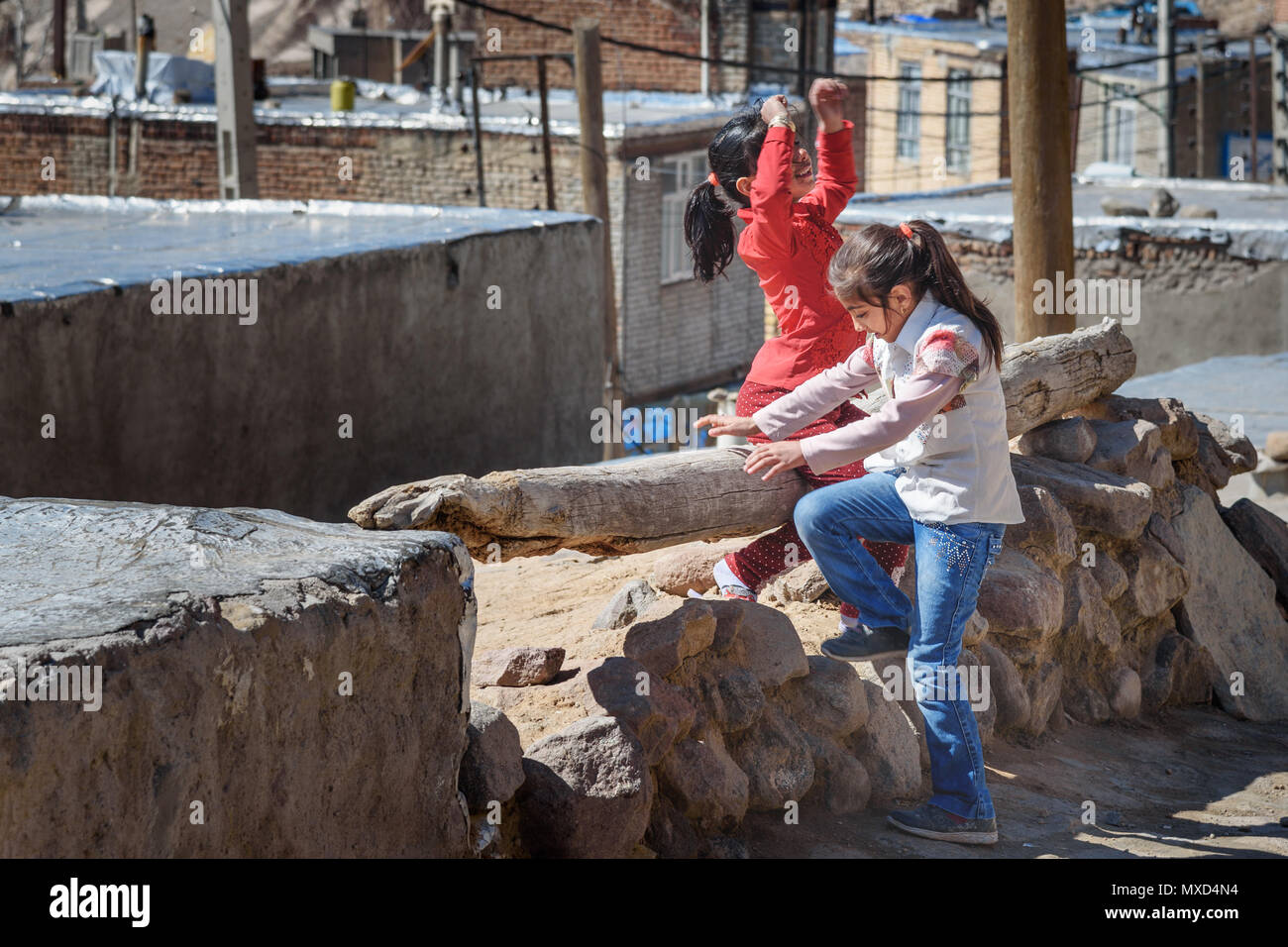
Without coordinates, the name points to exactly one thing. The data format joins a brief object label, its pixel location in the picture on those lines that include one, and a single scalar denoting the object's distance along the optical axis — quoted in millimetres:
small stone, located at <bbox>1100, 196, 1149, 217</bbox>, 13609
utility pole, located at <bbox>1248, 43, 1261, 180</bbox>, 21109
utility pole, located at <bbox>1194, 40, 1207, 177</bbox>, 22109
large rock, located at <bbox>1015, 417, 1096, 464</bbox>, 5953
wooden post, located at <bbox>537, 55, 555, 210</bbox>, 13116
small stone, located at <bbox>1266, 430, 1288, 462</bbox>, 8609
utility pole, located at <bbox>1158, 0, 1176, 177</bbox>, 20812
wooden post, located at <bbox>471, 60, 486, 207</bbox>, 15039
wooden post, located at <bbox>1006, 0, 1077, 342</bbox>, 6281
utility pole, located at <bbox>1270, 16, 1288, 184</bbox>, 19984
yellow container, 18906
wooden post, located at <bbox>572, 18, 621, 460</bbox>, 11523
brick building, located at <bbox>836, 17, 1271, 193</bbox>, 23688
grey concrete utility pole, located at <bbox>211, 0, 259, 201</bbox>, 11031
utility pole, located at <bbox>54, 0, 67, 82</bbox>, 23750
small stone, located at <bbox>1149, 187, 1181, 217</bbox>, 13898
